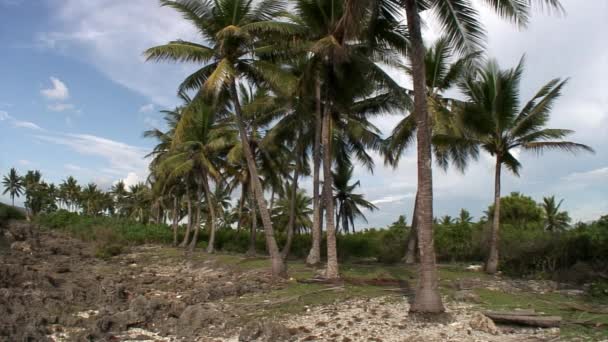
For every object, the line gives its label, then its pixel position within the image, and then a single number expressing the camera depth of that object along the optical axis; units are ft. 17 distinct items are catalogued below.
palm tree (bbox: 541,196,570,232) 155.54
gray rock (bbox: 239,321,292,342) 29.63
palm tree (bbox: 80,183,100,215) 266.61
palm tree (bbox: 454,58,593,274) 58.75
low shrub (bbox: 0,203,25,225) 156.21
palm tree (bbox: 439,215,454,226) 160.97
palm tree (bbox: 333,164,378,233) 110.22
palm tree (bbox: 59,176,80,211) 264.31
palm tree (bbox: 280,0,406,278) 48.29
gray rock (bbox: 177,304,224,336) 32.72
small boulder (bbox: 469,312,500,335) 28.45
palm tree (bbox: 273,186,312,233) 149.63
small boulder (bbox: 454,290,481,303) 37.93
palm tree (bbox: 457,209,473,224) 179.28
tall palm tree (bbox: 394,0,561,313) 30.86
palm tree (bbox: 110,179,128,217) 267.96
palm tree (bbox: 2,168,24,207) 242.37
